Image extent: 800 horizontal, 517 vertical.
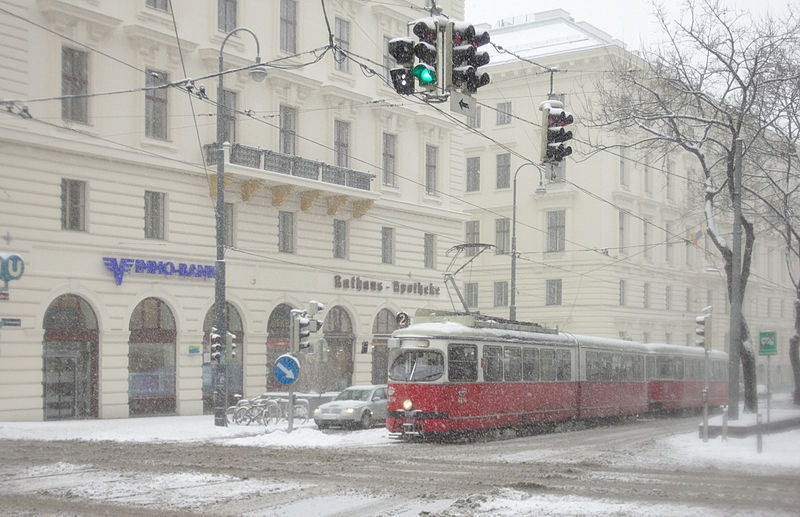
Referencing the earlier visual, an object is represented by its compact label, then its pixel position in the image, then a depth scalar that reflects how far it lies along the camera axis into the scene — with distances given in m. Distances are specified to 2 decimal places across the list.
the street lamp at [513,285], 39.78
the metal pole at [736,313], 24.72
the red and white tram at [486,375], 24.00
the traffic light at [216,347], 26.86
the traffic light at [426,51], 12.47
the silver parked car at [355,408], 28.45
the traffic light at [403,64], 12.69
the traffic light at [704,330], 24.25
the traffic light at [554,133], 16.42
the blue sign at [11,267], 26.19
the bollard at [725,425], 23.02
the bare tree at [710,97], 26.17
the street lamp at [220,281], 27.17
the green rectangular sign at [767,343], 24.92
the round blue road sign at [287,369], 24.97
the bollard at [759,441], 20.69
